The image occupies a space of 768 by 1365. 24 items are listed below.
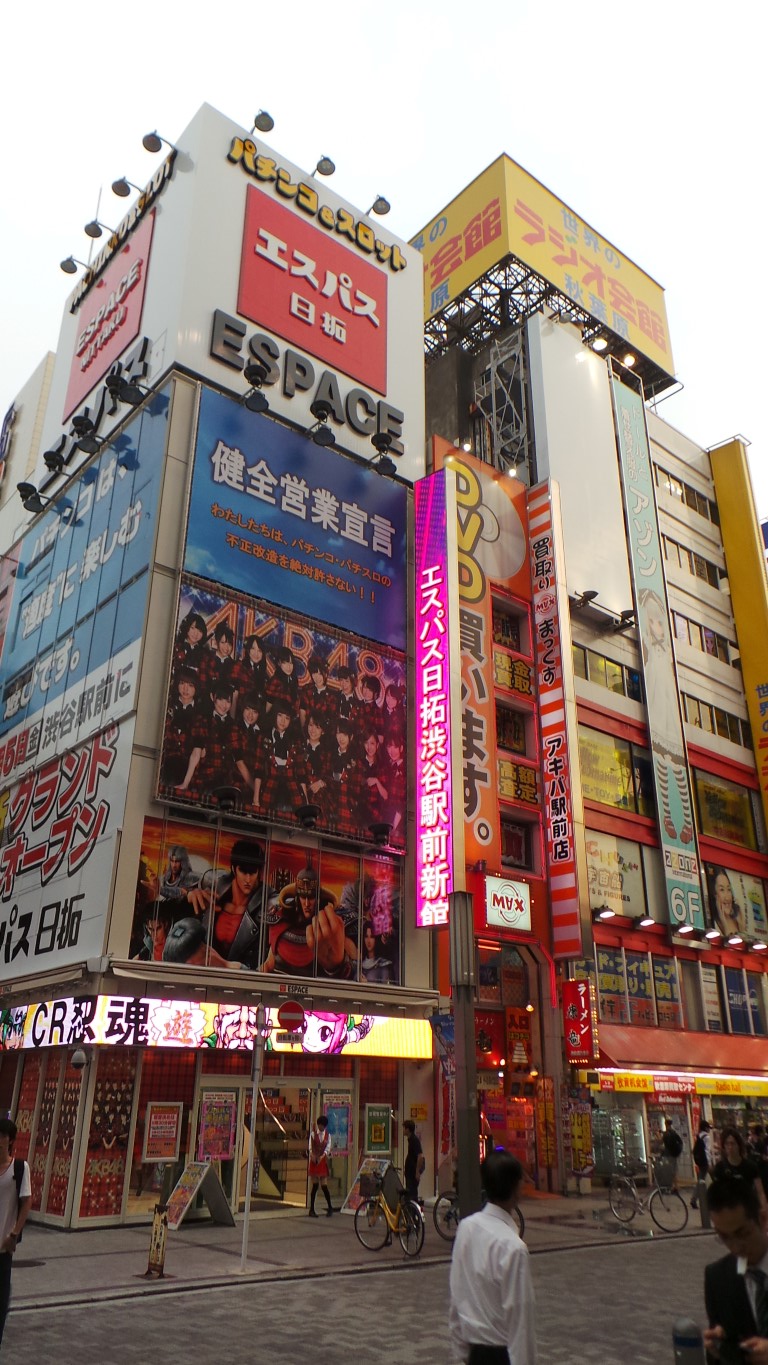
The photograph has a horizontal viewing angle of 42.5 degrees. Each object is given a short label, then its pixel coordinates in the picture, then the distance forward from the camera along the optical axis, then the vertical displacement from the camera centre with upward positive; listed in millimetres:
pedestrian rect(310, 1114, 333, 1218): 19203 -496
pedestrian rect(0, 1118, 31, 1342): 7383 -565
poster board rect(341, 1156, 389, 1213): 16703 -890
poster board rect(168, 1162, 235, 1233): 16203 -1026
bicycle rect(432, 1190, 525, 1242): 17375 -1516
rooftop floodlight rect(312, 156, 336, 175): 30698 +27149
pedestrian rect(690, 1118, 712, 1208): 20938 -561
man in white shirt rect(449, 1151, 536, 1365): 4680 -721
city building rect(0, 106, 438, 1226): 19266 +8608
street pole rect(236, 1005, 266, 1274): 14500 +1004
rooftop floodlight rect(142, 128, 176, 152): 27906 +25373
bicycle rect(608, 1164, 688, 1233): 18734 -1403
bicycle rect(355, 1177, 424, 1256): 15047 -1432
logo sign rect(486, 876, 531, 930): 24188 +5001
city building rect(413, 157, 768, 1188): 26344 +12539
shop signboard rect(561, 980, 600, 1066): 24906 +2351
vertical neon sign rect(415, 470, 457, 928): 23469 +9590
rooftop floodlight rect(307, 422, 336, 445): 26078 +16602
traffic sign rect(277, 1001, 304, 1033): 15859 +1556
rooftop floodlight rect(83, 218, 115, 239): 31583 +26077
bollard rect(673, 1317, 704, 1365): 5500 -1113
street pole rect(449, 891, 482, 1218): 18141 +1260
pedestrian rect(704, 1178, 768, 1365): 4129 -605
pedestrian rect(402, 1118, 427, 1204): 18234 -677
